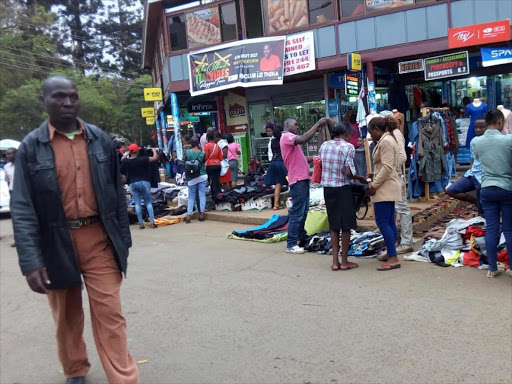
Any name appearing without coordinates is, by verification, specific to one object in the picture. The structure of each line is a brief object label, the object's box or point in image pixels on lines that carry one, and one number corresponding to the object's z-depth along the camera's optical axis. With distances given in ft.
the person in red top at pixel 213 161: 37.09
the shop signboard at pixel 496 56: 38.70
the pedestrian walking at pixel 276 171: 32.07
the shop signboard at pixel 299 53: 47.06
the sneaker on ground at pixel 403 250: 22.37
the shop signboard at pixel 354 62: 42.27
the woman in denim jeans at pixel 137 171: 32.50
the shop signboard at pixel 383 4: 42.79
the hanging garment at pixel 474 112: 35.38
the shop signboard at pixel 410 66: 43.19
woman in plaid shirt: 20.30
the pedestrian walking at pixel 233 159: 41.88
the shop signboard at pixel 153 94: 66.69
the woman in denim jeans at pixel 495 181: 16.89
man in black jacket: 9.54
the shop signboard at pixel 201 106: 61.67
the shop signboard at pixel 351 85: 42.88
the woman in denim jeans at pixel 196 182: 34.04
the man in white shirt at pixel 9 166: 30.86
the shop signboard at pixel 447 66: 40.88
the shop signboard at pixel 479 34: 38.34
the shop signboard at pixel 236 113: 59.21
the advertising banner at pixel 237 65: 48.73
